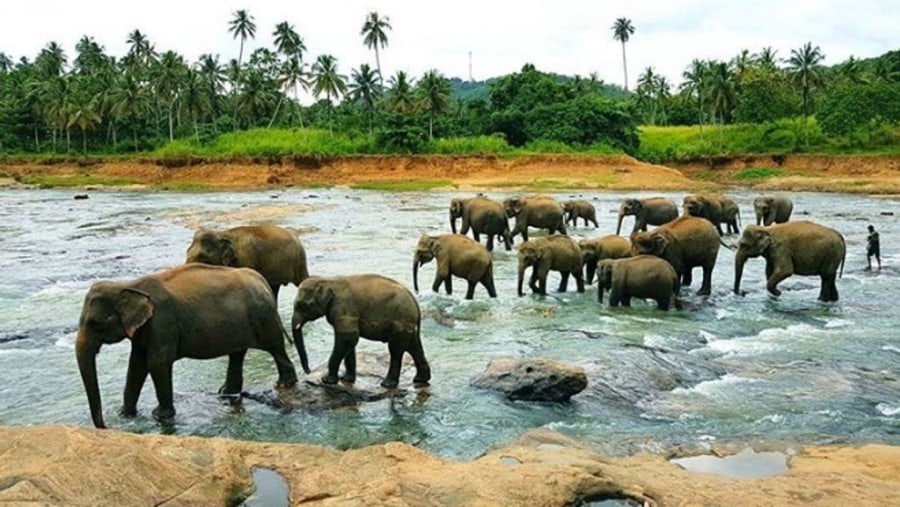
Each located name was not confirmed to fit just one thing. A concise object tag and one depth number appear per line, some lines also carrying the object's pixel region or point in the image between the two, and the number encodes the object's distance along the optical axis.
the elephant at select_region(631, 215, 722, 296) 15.51
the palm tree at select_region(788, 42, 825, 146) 70.56
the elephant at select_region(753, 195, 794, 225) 25.38
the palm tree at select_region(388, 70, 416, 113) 76.94
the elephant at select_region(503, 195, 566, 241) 23.92
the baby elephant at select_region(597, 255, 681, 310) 13.76
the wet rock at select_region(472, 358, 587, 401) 8.88
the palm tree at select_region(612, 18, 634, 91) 109.81
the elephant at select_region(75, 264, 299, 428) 7.64
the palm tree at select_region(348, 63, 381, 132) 78.00
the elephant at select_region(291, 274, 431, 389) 9.07
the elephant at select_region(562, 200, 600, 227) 29.30
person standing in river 18.80
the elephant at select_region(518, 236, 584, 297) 15.52
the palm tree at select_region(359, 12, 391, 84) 88.69
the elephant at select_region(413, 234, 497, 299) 15.03
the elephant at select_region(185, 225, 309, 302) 11.81
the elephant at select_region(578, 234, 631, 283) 16.62
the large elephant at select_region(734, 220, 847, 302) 15.07
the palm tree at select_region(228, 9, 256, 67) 97.00
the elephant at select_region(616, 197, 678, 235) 25.20
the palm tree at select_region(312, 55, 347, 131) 79.69
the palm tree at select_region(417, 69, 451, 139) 72.12
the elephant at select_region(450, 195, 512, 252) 22.12
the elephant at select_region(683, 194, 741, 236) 24.09
